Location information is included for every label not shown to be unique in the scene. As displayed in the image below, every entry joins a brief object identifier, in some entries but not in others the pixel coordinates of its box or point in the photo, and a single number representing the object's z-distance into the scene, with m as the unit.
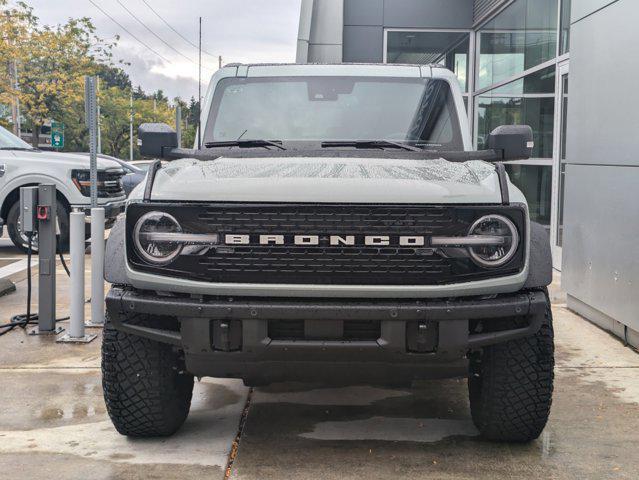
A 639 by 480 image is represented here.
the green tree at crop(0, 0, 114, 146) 37.53
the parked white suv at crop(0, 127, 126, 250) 12.78
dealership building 6.88
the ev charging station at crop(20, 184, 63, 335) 6.90
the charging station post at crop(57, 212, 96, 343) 6.88
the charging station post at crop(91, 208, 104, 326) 7.18
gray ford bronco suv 3.78
